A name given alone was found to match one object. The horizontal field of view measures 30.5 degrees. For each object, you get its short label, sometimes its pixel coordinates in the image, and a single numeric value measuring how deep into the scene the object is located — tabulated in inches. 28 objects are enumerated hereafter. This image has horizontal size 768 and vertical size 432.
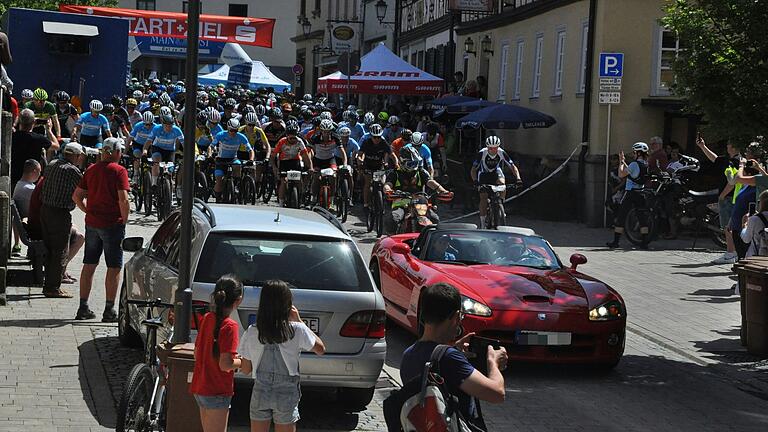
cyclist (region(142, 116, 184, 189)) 967.6
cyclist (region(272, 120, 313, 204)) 1008.9
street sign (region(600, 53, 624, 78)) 1022.4
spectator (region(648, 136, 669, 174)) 1022.4
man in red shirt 529.3
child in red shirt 286.8
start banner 1768.0
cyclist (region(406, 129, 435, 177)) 920.9
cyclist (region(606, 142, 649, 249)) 932.0
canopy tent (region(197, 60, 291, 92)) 2226.9
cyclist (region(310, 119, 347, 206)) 1021.2
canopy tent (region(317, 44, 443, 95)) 1551.4
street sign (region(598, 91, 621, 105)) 1018.7
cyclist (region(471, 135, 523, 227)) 932.0
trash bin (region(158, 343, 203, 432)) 308.5
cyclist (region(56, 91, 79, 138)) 1263.5
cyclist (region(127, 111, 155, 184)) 1029.2
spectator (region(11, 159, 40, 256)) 649.0
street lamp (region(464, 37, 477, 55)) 1608.0
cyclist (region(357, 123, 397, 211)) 1018.7
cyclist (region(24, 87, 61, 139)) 1031.6
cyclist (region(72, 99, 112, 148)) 1110.4
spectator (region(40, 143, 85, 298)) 567.8
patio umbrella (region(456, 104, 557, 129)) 1215.6
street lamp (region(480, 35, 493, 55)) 1530.5
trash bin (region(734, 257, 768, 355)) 523.5
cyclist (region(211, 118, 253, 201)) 999.6
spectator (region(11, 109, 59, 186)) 713.6
